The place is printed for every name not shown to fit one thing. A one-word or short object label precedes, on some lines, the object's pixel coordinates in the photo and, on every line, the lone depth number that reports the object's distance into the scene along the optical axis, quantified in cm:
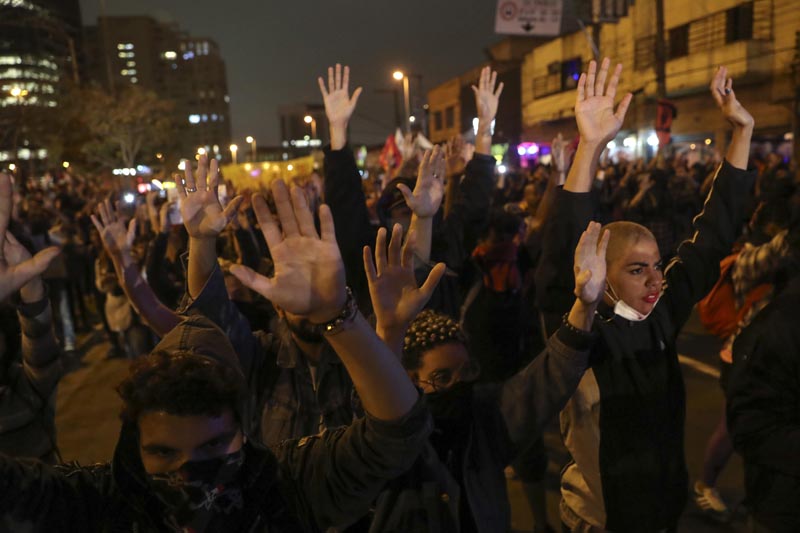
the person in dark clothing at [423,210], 371
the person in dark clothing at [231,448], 142
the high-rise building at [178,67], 13738
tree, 3619
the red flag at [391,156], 1507
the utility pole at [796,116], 1775
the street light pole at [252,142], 7638
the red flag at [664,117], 1659
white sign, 1692
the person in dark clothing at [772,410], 237
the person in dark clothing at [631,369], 248
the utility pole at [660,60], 1811
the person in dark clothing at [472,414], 188
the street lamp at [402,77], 3403
